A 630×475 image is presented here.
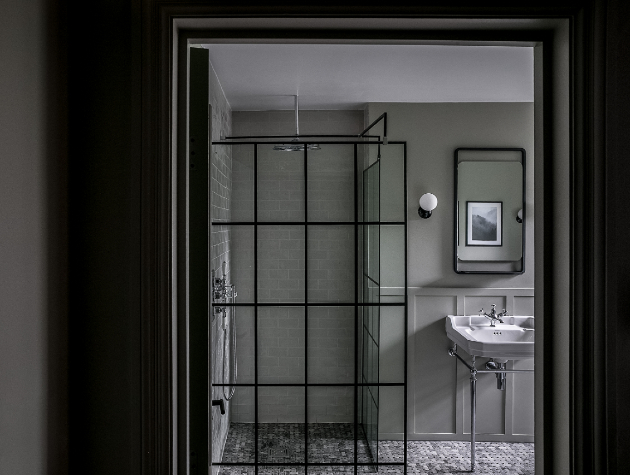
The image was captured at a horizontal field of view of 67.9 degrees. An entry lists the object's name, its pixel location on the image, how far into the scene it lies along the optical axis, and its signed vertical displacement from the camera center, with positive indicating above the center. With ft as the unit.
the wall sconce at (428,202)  10.47 +0.76
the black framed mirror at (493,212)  10.71 +0.55
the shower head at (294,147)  7.56 +1.44
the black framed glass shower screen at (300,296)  7.42 -0.97
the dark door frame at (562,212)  3.21 +0.17
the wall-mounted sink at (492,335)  8.99 -2.10
